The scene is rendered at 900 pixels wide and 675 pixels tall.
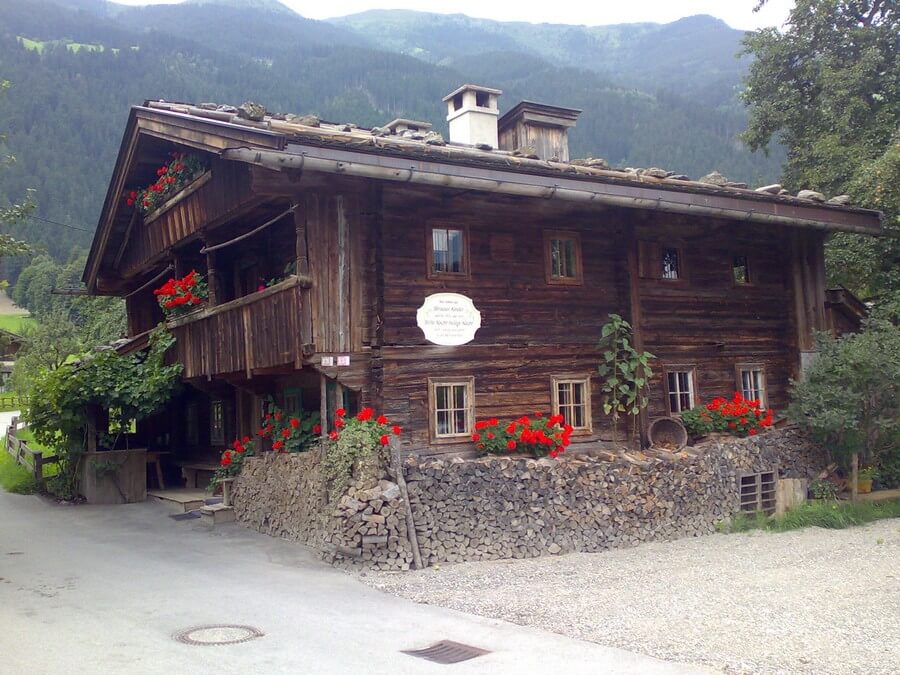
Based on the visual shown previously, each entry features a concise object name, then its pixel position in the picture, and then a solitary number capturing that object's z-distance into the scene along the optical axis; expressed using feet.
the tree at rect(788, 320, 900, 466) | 53.06
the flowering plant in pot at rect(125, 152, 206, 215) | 56.90
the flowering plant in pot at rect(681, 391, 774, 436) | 54.54
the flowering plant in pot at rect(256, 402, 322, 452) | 47.85
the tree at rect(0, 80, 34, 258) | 45.50
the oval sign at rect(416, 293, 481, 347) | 47.14
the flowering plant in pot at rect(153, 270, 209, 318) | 58.18
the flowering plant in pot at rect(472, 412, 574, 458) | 46.39
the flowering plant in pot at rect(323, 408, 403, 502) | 40.83
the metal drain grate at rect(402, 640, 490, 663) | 25.93
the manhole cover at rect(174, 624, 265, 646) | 27.58
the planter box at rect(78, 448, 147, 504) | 62.28
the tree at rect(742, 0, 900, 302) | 69.46
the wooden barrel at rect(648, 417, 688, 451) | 53.21
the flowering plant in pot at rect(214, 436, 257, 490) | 55.26
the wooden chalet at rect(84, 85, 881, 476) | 43.98
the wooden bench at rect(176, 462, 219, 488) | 67.10
